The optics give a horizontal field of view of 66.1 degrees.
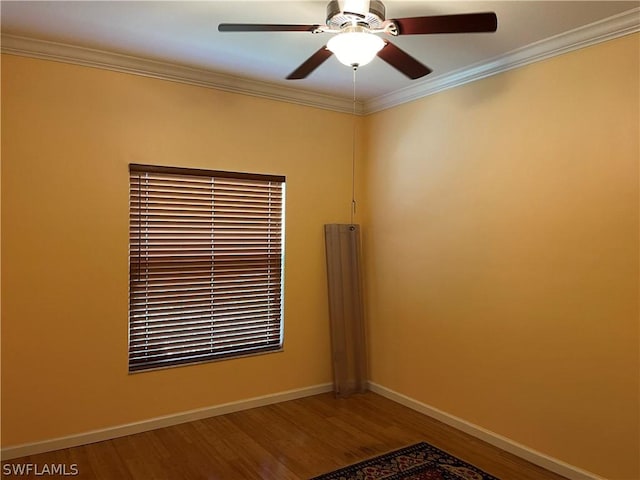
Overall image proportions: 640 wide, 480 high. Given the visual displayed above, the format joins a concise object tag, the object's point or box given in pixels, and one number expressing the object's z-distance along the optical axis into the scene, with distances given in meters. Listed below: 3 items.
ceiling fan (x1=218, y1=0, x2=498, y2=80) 2.10
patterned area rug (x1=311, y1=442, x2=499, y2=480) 2.89
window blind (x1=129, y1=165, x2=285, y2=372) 3.49
